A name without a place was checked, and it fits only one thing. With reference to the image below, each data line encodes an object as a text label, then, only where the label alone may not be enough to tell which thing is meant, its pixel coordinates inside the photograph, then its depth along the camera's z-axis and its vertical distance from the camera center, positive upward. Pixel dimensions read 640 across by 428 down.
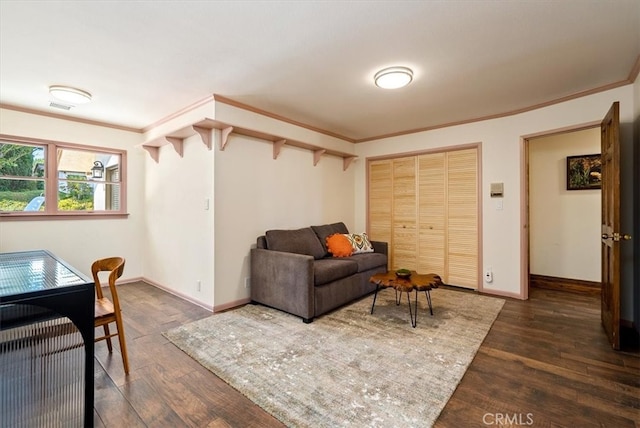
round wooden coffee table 2.74 -0.68
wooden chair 1.96 -0.67
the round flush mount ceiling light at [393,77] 2.53 +1.21
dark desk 1.35 -0.65
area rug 1.67 -1.10
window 3.52 +0.46
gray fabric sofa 2.93 -0.67
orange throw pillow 3.92 -0.45
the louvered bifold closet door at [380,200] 4.82 +0.22
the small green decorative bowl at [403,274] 2.97 -0.62
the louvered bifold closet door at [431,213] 4.27 +0.00
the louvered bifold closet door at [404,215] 4.55 -0.03
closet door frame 3.92 +0.17
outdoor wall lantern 4.19 +0.64
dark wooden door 2.31 -0.10
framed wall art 3.99 +0.57
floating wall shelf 3.13 +0.94
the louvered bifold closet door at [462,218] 4.00 -0.07
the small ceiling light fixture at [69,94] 2.91 +1.23
